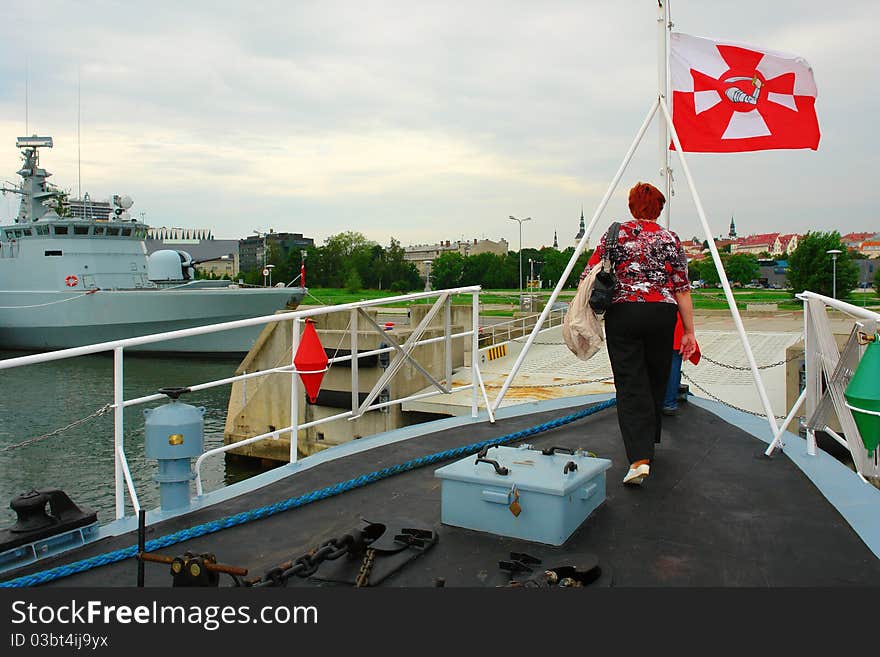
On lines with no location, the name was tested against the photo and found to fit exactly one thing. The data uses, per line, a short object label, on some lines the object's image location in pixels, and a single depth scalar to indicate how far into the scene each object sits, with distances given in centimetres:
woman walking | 342
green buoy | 237
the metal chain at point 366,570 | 223
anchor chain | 220
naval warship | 3481
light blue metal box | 264
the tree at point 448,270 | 9450
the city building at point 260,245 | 13612
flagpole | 484
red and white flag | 501
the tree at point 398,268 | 9638
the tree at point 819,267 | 5497
